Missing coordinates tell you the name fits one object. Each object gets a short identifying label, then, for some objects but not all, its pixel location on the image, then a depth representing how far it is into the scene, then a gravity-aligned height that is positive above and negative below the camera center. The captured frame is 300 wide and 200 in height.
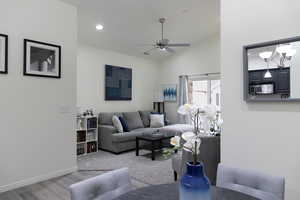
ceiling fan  4.31 +1.18
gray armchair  2.55 -0.65
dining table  1.18 -0.54
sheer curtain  6.59 +0.30
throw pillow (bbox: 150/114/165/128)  6.06 -0.56
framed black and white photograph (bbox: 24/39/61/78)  3.06 +0.64
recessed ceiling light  4.51 +1.61
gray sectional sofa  4.81 -0.74
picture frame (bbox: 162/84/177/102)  6.90 +0.32
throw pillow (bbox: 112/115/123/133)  5.06 -0.54
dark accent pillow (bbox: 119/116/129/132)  5.30 -0.57
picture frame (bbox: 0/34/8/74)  2.80 +0.63
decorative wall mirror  1.73 +0.27
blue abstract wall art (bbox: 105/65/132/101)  5.77 +0.51
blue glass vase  0.94 -0.37
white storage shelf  4.76 -0.79
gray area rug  3.30 -1.19
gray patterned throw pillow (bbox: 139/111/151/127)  6.17 -0.46
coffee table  4.38 -0.89
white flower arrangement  1.03 -0.11
